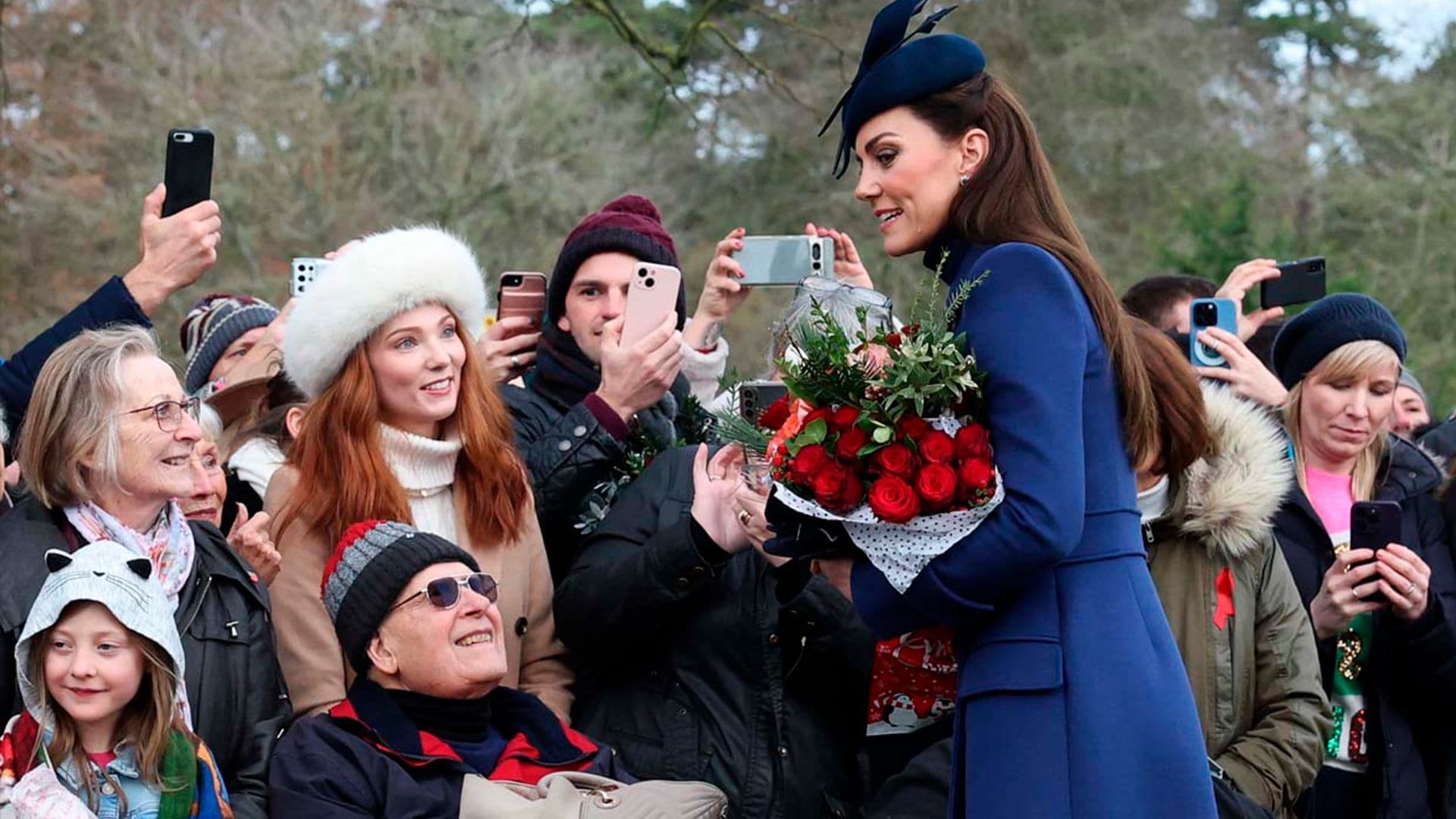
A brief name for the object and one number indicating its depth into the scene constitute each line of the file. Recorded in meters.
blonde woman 5.04
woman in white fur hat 4.55
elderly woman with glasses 4.07
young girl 3.76
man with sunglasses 3.94
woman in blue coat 3.06
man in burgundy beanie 4.71
